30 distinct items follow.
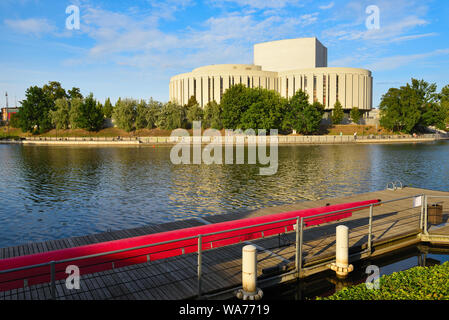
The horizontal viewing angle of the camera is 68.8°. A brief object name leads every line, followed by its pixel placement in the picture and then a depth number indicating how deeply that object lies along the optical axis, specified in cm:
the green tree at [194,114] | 10275
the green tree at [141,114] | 10088
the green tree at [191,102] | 12344
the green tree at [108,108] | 12800
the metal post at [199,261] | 817
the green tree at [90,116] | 10419
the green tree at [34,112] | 11125
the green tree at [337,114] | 12262
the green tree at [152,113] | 10091
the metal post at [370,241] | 1192
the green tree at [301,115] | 10094
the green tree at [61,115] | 10662
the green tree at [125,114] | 10025
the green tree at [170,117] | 9981
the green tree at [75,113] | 10519
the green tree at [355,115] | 12506
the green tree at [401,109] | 10674
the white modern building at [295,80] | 13375
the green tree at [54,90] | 13138
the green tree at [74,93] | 13212
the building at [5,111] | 18825
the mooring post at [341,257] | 1033
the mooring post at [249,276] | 816
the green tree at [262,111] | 9412
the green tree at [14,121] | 12100
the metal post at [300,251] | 980
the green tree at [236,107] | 9731
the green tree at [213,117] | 10150
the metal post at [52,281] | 652
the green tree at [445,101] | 11519
